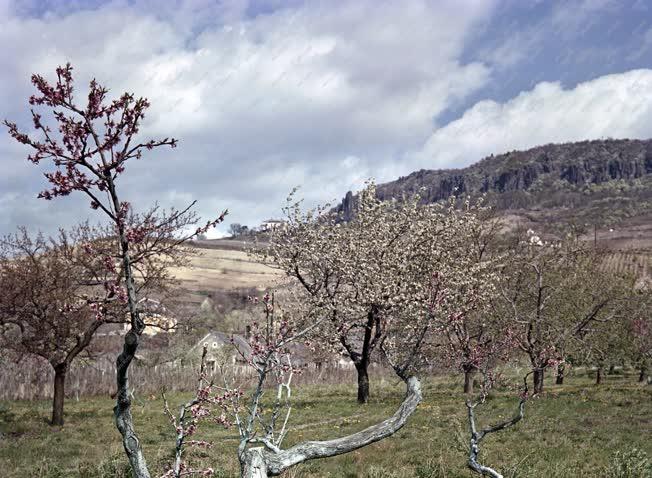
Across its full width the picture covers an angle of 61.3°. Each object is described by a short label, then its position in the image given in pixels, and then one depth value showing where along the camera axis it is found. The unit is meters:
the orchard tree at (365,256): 27.80
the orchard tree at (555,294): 26.20
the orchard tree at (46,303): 21.27
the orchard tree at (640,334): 30.51
